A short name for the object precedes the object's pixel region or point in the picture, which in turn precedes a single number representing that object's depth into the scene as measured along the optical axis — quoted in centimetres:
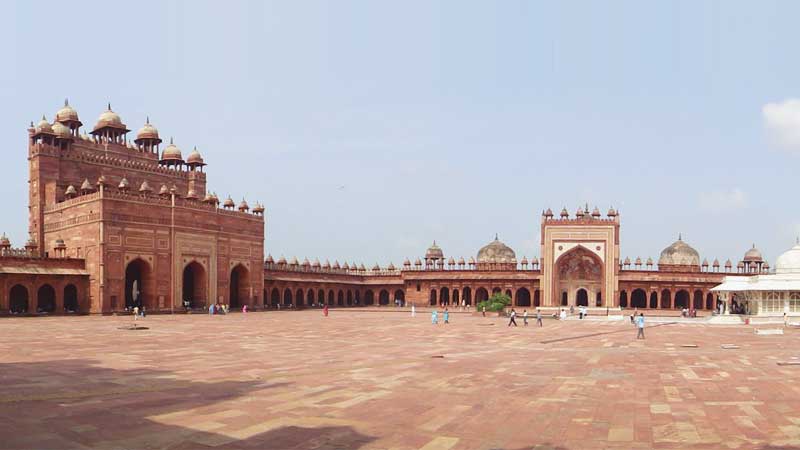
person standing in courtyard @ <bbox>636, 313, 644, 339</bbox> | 2414
